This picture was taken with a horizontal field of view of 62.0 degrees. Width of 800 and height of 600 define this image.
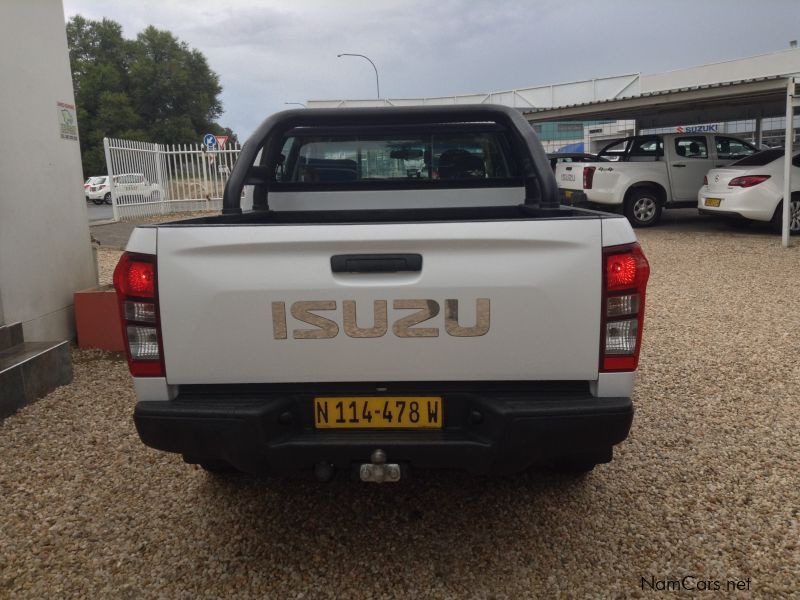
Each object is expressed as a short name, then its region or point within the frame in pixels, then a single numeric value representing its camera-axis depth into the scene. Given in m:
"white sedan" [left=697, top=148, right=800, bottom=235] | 11.20
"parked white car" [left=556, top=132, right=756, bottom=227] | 13.20
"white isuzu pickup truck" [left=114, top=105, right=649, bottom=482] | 2.21
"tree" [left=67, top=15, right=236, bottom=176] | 50.62
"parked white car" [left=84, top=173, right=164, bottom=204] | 17.59
